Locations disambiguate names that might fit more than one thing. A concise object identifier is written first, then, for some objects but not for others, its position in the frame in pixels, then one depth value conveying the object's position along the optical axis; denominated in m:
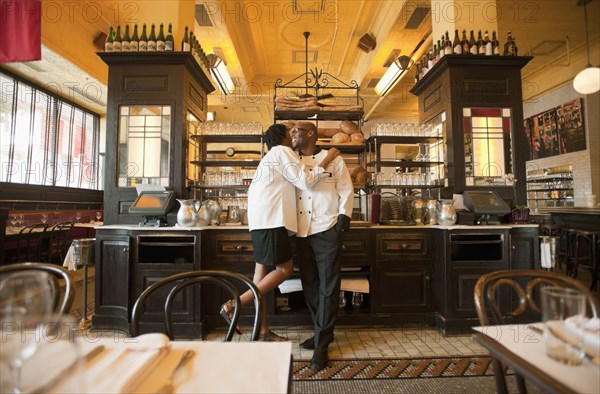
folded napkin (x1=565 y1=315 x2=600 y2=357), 0.80
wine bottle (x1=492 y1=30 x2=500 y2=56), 3.82
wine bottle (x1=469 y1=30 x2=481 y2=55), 3.81
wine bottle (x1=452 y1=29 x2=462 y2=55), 3.79
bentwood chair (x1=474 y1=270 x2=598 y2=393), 1.07
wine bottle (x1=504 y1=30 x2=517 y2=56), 3.83
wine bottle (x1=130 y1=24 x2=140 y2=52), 3.65
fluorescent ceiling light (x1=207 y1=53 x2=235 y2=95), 4.96
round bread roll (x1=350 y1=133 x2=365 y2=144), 3.86
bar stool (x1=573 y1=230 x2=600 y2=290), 4.68
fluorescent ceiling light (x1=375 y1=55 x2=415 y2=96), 5.41
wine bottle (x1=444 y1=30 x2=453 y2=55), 3.81
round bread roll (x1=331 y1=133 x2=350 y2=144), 3.86
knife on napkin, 0.51
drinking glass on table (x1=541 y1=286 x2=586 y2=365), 0.81
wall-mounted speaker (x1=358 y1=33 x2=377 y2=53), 5.94
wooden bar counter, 3.20
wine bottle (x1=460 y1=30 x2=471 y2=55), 3.82
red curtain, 3.34
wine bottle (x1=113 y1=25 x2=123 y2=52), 3.69
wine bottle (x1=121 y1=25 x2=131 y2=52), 3.65
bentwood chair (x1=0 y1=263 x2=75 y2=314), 1.27
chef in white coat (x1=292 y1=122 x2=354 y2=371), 2.61
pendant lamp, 5.15
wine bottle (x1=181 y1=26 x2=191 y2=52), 3.72
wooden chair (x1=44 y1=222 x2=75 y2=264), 5.50
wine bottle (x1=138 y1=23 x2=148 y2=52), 3.65
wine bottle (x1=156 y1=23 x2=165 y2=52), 3.68
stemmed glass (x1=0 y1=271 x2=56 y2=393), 0.57
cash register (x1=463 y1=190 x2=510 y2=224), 3.41
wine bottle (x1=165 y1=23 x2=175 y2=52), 3.67
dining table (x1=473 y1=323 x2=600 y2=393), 0.73
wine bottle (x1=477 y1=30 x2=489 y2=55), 3.81
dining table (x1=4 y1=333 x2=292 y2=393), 0.75
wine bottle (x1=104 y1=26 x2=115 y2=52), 3.71
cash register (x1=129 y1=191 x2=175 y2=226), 3.36
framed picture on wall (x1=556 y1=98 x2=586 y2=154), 7.57
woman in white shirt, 2.62
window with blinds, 6.54
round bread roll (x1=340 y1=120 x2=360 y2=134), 3.93
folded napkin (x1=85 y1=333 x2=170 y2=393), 0.73
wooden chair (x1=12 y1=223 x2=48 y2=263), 4.95
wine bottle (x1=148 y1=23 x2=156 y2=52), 3.66
